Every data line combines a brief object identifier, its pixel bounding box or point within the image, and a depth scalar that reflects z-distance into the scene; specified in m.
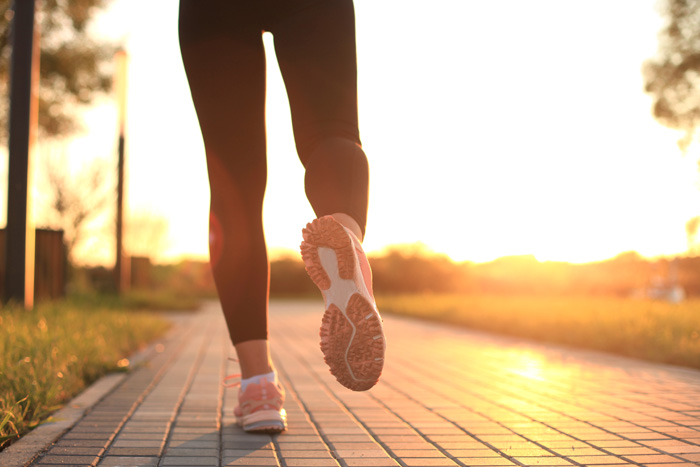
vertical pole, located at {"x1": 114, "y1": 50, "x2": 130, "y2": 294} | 12.96
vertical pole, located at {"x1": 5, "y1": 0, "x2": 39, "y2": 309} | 6.37
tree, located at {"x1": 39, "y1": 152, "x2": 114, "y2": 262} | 19.89
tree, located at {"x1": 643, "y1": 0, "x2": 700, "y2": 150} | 11.91
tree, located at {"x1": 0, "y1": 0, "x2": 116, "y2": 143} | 11.38
